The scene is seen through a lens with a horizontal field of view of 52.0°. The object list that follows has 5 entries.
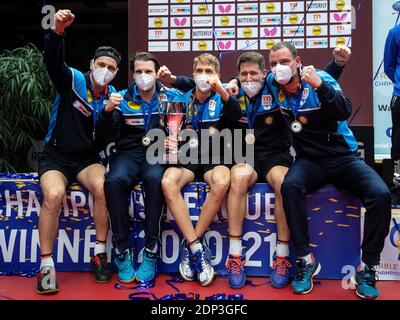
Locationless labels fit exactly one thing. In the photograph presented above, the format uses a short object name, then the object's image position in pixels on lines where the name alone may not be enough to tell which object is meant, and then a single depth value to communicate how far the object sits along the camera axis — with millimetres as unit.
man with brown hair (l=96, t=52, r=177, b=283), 2191
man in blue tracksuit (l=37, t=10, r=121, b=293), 2203
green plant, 3838
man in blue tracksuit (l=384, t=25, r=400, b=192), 3135
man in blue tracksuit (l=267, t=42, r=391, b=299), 1962
